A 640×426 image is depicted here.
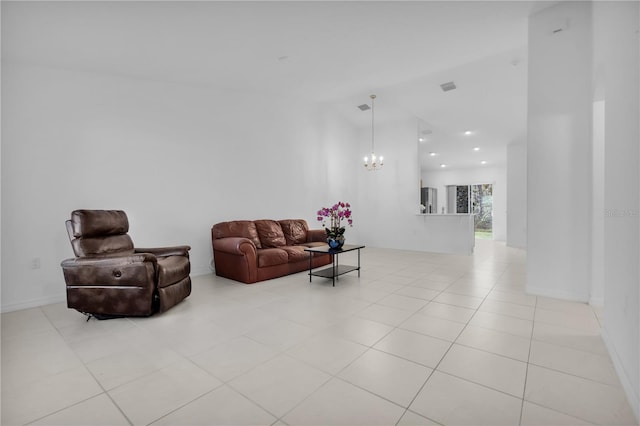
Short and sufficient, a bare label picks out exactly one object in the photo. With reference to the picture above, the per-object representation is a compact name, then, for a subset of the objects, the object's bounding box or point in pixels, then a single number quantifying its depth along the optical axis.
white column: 3.20
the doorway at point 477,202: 12.18
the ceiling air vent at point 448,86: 5.28
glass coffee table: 4.14
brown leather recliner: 2.83
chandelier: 7.58
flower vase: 4.25
